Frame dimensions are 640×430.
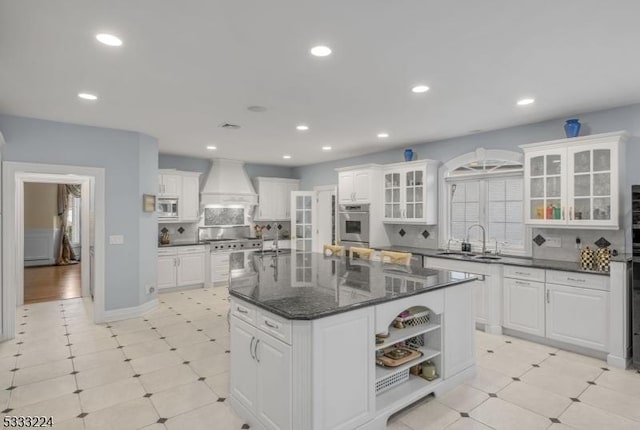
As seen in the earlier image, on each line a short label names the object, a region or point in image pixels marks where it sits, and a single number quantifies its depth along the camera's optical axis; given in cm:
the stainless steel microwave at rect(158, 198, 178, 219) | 688
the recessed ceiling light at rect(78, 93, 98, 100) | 352
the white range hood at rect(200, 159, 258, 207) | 748
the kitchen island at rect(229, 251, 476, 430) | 209
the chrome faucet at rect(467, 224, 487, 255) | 509
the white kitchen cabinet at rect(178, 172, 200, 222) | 708
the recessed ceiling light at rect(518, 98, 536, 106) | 372
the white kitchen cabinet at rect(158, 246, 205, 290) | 653
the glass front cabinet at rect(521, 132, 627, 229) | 379
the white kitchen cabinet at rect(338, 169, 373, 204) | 627
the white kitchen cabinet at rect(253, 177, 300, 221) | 827
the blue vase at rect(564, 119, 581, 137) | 410
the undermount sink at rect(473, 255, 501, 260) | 472
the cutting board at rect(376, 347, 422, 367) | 272
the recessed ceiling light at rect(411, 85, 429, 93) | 332
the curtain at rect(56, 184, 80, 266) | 971
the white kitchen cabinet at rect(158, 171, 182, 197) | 680
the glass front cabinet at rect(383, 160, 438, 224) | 569
